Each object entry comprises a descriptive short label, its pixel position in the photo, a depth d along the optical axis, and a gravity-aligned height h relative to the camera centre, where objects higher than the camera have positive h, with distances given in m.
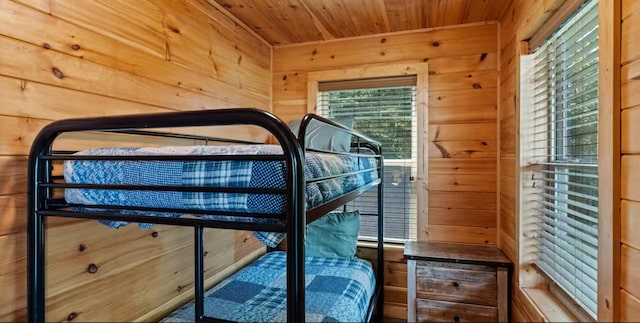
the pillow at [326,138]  2.20 +0.14
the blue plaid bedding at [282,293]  1.54 -0.73
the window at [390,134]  2.43 +0.20
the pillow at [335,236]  2.29 -0.54
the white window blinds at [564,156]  1.20 +0.02
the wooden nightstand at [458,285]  1.92 -0.77
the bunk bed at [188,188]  0.81 -0.08
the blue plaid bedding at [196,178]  0.85 -0.05
